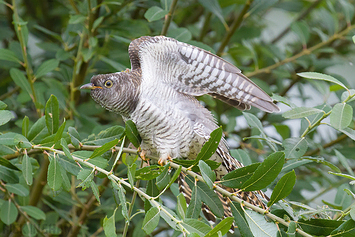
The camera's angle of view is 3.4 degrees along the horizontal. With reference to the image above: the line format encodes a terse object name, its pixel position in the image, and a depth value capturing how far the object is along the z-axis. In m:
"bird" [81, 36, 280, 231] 6.29
